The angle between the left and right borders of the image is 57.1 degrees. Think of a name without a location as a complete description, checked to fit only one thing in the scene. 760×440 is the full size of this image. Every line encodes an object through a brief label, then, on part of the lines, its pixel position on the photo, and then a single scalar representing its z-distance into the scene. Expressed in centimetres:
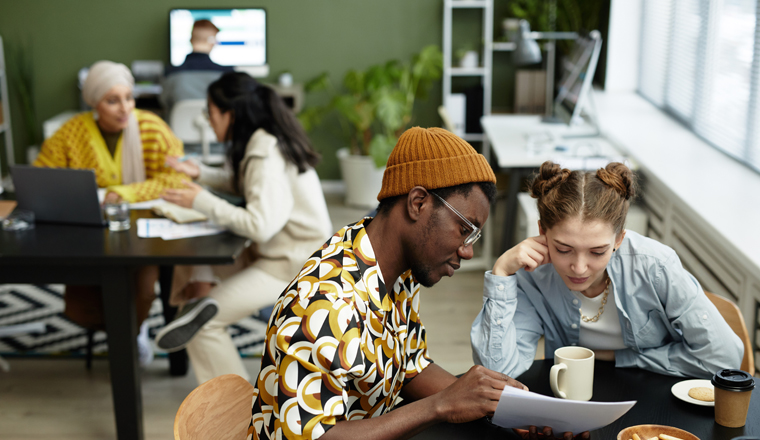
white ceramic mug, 123
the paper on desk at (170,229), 229
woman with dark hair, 232
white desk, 329
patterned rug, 307
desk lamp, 402
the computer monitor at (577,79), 352
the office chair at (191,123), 434
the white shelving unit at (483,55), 515
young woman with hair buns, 137
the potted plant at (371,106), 491
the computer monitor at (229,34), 515
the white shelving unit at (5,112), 535
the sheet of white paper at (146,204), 263
